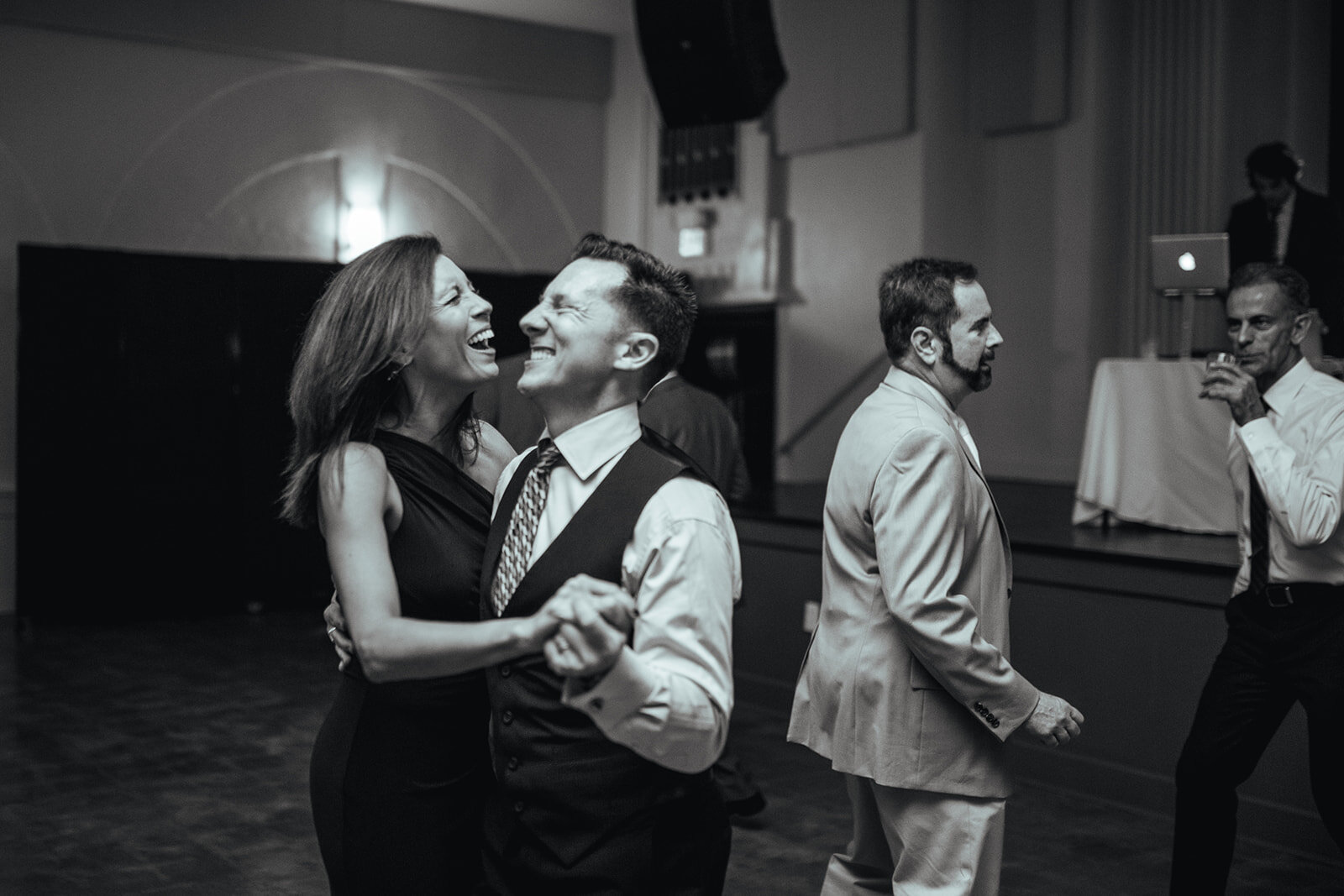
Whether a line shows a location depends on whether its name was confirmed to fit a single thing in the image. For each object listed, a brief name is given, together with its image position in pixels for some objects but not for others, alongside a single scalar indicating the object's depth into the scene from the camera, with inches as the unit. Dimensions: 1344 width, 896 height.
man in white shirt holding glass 115.6
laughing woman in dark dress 72.1
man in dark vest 61.4
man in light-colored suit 91.8
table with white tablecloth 224.8
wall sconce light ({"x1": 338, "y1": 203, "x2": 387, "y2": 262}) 379.9
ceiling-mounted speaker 259.9
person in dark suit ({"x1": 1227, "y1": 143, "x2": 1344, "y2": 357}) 258.4
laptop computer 234.2
